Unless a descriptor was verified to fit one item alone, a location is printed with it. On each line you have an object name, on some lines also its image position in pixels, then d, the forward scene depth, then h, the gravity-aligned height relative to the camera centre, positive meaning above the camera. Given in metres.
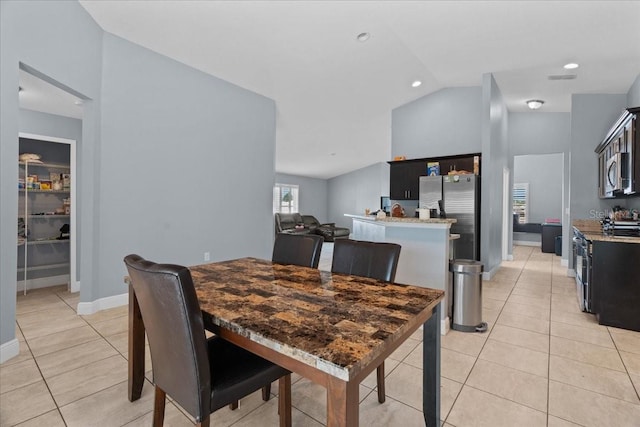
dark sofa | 9.14 -0.48
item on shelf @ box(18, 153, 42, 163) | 3.77 +0.62
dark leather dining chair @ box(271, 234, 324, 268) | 2.12 -0.27
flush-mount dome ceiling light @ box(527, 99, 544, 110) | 5.59 +2.04
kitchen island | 2.80 -0.35
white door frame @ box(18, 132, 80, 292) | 3.92 -0.13
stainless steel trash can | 2.80 -0.77
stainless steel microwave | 3.18 +0.47
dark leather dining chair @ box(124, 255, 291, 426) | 1.03 -0.55
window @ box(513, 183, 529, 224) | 9.22 +0.38
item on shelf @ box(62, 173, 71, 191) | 4.12 +0.35
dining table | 0.83 -0.38
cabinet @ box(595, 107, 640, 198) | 3.01 +0.62
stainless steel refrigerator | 4.83 +0.10
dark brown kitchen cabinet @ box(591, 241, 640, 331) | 2.84 -0.64
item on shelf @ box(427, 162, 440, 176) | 5.50 +0.80
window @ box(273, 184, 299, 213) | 10.90 +0.47
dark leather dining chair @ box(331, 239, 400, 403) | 1.76 -0.29
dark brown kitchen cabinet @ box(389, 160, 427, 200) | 5.75 +0.66
